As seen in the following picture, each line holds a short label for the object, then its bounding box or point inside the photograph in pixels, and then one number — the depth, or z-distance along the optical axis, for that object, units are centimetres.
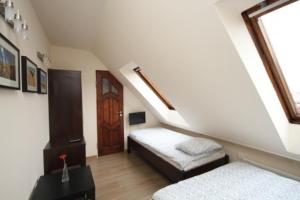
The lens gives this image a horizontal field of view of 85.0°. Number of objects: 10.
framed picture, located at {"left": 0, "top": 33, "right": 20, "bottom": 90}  102
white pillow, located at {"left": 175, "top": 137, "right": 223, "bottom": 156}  247
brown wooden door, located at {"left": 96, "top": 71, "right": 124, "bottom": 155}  398
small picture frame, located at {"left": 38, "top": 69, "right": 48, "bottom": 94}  208
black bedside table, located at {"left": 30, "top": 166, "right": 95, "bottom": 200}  165
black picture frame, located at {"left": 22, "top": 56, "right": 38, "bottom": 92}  148
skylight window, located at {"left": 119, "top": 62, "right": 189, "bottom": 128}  355
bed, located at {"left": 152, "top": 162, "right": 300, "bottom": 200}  152
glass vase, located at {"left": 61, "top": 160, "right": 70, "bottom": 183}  191
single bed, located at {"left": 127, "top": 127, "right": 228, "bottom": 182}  234
